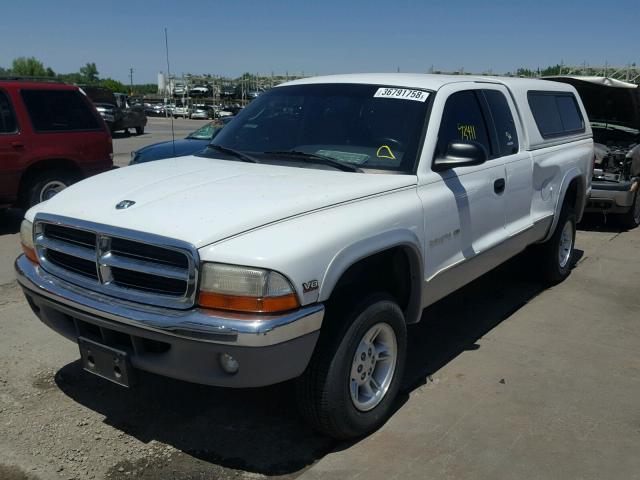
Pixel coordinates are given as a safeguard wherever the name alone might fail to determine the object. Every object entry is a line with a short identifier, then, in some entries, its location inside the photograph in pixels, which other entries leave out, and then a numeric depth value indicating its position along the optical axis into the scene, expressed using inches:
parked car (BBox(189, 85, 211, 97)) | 1546.5
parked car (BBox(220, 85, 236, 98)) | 1725.1
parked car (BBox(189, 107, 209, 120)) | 1441.4
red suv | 314.2
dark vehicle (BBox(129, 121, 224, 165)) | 331.3
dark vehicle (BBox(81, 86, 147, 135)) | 1018.1
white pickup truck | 109.7
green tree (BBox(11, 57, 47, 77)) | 3827.5
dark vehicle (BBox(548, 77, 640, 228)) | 347.3
